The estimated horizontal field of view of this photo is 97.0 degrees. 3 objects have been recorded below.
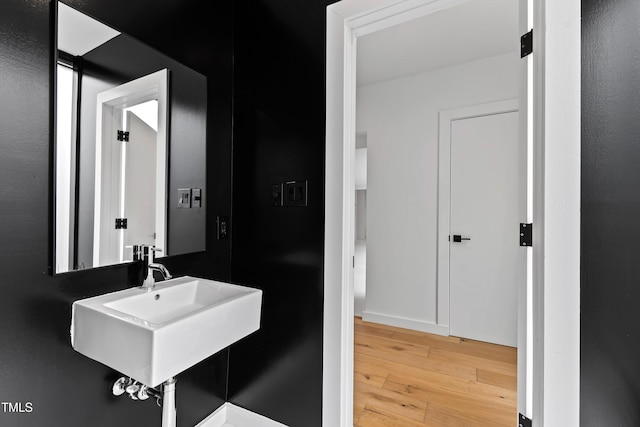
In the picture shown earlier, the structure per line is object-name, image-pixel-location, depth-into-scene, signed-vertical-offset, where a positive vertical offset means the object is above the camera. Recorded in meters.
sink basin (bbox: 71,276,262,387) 0.83 -0.39
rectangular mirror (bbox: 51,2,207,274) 1.03 +0.28
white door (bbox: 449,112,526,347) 2.53 -0.12
